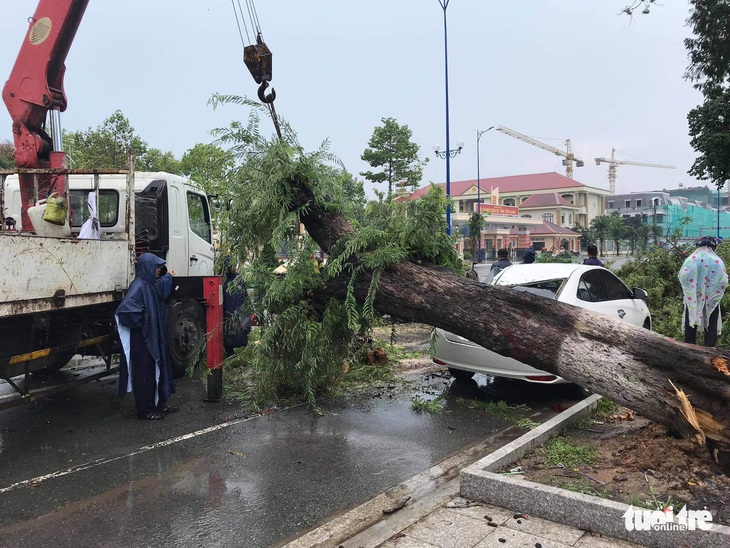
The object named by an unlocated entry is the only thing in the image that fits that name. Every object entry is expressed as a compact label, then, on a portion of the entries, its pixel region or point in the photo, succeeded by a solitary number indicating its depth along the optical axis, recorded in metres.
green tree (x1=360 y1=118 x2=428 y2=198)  31.08
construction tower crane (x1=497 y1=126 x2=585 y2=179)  120.25
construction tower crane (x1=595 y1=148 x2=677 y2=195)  154.00
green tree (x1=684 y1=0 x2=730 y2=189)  11.27
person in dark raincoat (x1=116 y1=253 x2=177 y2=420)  5.79
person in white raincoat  6.97
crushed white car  6.21
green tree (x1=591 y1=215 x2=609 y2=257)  61.87
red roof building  61.59
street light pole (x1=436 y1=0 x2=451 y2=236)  20.53
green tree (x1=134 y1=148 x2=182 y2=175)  27.14
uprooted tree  4.28
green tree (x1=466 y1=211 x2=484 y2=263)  32.23
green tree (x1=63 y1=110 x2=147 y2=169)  22.47
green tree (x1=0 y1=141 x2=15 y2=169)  28.61
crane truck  5.05
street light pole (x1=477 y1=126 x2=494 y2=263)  42.84
